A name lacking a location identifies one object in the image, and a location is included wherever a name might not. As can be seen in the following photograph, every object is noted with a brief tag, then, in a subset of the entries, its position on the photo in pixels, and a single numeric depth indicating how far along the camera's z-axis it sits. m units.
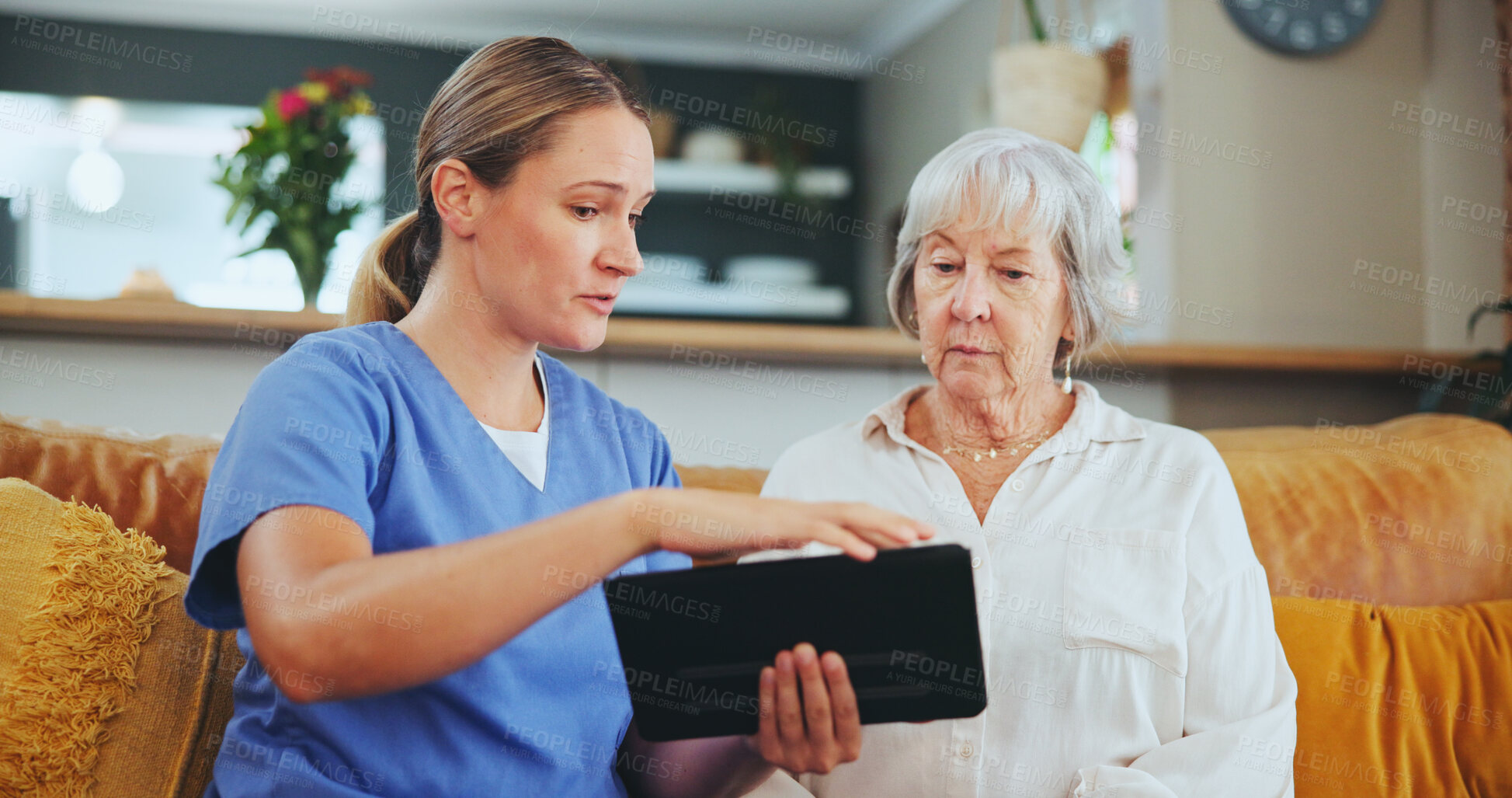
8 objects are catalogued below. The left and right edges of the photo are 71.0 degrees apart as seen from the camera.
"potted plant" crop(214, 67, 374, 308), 2.02
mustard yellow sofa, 1.07
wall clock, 2.58
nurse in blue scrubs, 0.77
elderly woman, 1.16
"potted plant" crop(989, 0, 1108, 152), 2.38
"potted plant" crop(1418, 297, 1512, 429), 2.11
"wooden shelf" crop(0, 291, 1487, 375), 1.76
